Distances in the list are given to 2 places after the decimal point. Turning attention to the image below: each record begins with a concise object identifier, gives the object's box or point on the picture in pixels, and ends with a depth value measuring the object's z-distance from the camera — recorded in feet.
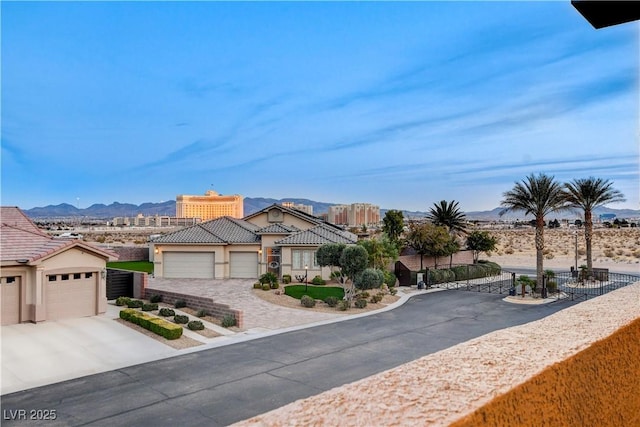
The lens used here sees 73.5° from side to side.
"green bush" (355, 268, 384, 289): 80.48
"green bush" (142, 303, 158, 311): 71.51
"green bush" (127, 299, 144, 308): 74.43
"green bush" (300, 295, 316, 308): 79.92
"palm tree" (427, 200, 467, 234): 138.72
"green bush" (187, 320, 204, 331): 61.72
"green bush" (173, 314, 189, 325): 64.39
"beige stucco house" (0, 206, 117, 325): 62.59
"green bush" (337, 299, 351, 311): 78.77
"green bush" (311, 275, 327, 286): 104.42
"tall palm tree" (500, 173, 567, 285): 95.86
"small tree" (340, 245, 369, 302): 80.23
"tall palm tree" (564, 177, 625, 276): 111.86
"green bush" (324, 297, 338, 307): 80.69
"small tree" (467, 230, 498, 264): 136.98
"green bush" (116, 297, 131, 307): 75.97
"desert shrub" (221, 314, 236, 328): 63.72
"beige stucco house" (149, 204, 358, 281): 109.60
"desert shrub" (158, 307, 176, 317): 68.26
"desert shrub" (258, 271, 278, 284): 98.58
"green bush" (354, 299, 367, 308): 80.79
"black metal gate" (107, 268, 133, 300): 83.16
